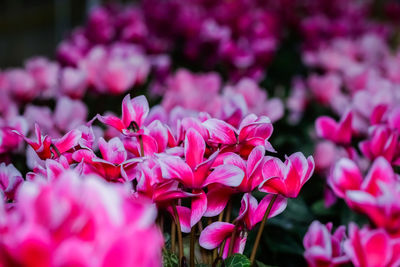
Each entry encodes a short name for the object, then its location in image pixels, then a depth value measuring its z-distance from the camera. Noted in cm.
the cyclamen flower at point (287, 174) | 60
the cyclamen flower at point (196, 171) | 59
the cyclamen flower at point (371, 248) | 55
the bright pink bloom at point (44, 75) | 107
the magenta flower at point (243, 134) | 63
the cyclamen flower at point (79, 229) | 48
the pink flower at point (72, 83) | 94
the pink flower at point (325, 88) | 121
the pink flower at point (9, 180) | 62
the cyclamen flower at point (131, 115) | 65
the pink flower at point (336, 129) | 74
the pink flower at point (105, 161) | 61
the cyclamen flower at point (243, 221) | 61
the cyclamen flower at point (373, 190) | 56
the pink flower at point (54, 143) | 63
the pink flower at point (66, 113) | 84
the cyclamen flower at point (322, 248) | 57
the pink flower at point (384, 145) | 69
